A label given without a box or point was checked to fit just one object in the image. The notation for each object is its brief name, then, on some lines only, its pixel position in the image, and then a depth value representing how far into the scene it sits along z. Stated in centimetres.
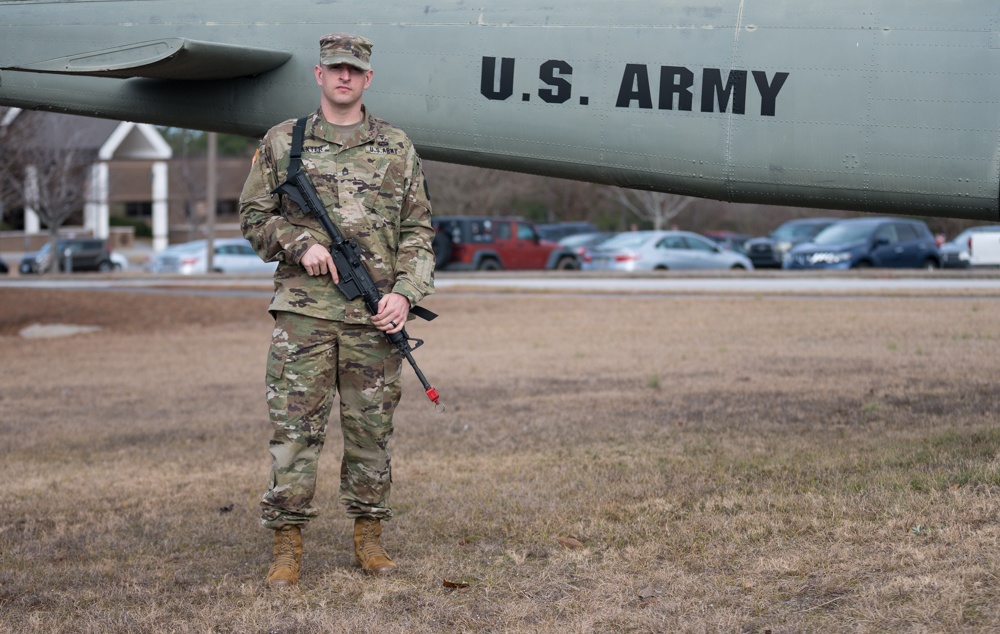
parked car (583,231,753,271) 2952
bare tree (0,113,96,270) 3528
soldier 483
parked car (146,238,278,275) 3578
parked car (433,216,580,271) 2980
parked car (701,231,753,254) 4175
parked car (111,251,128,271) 4407
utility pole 3544
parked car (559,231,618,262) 3568
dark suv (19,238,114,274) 4172
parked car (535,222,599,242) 4215
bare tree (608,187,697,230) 4786
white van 2839
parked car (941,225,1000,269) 3037
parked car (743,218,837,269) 3441
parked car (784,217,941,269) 2806
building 4966
